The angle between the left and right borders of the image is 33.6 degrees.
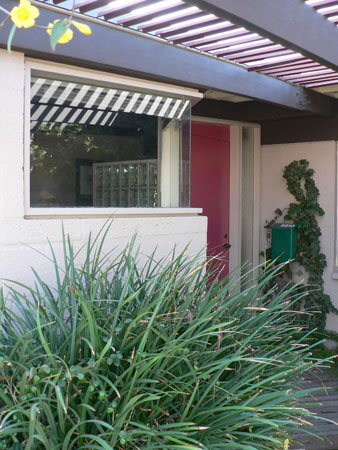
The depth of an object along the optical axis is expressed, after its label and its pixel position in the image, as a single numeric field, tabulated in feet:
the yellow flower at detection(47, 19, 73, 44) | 5.18
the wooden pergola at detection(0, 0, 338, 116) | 9.95
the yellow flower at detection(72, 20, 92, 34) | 4.97
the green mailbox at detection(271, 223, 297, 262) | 19.42
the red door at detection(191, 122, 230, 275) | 20.18
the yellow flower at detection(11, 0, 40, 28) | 4.63
